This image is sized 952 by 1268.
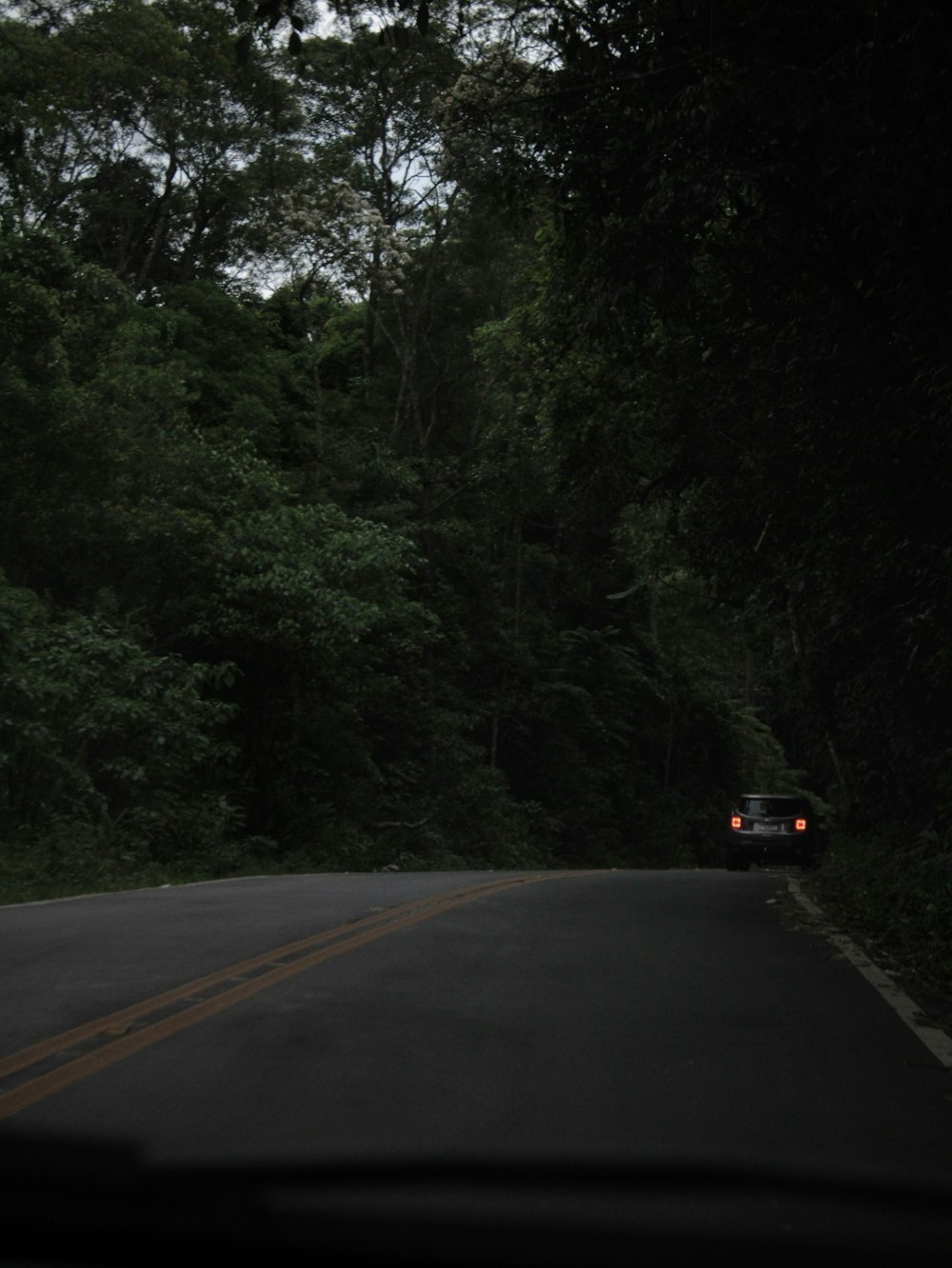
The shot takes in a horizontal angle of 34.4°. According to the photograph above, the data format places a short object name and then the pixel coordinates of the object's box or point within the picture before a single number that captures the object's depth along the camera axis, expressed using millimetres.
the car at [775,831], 28594
